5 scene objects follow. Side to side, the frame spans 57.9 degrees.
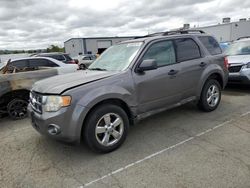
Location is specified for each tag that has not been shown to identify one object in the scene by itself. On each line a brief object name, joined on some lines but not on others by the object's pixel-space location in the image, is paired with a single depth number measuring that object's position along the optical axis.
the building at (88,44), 44.88
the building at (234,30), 31.72
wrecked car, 5.40
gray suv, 3.27
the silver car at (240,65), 6.77
